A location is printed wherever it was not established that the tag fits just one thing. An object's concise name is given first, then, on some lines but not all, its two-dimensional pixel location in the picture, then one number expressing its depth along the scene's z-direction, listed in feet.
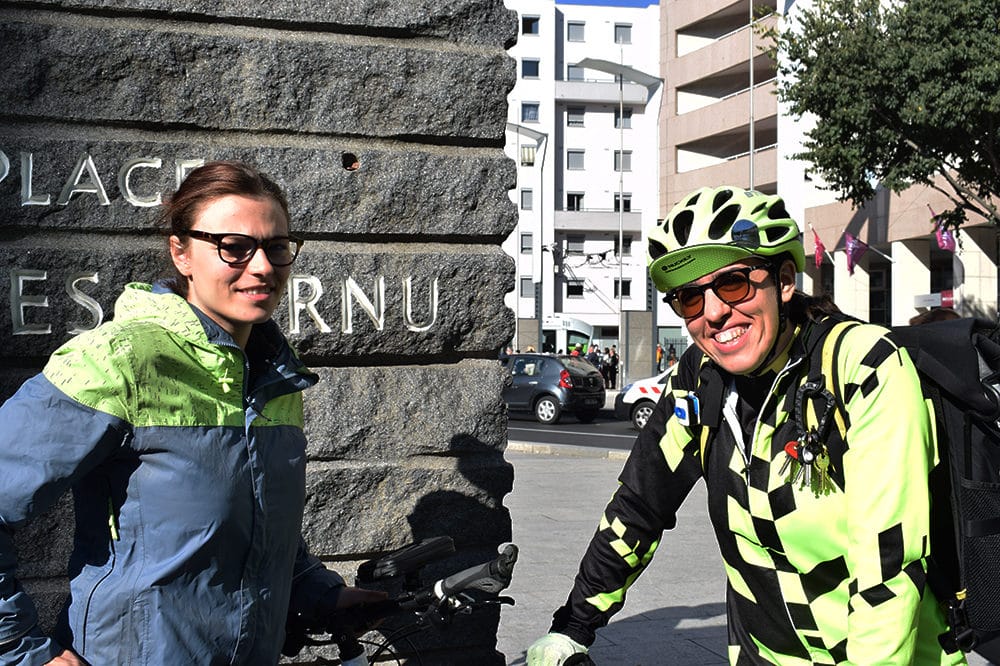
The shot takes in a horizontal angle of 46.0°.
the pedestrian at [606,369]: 147.95
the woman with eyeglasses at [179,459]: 7.38
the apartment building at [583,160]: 225.35
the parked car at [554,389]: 89.40
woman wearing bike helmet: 7.94
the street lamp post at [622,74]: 140.46
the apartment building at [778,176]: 110.73
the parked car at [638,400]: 80.48
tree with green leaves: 71.26
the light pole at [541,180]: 168.66
